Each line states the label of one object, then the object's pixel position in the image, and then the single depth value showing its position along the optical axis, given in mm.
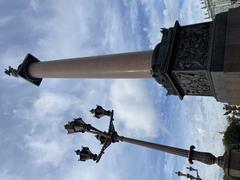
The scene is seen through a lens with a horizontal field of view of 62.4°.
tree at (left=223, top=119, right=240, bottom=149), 31744
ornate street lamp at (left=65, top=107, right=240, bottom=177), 6178
